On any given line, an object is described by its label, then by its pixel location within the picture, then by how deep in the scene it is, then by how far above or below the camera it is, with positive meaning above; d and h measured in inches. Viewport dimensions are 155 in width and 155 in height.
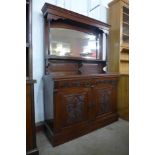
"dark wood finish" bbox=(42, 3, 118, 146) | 76.0 -11.3
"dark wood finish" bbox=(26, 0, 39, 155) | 60.8 -7.3
